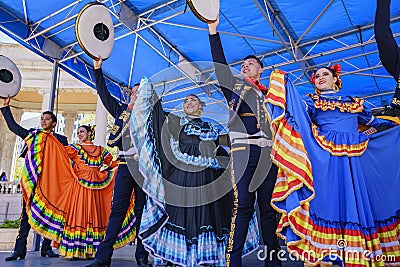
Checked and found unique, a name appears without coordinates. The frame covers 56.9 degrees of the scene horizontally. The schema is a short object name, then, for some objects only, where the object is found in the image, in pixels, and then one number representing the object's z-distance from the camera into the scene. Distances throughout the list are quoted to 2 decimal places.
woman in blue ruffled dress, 2.03
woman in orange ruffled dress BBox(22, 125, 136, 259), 3.62
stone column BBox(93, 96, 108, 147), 11.04
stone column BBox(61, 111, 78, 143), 15.49
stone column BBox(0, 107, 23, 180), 15.88
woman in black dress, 2.74
